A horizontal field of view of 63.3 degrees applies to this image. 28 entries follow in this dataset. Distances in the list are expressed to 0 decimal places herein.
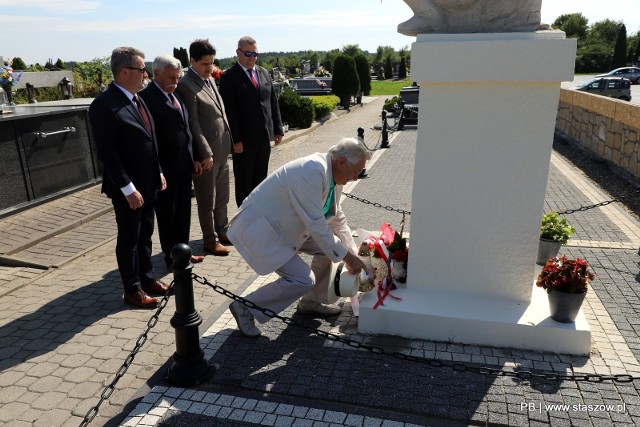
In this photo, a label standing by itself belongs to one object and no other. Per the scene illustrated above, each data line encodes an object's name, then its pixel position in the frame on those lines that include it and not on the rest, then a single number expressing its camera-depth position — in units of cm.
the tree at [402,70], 5809
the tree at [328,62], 6045
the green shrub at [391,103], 2116
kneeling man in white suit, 367
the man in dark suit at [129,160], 415
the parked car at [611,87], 2462
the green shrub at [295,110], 1722
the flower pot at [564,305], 372
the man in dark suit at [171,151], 496
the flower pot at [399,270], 434
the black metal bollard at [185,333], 328
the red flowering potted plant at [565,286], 371
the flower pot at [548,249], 512
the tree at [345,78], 2430
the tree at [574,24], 7156
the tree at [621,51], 5088
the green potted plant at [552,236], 513
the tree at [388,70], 5969
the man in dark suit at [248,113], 619
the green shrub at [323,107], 2017
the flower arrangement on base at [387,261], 427
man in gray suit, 550
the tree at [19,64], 3141
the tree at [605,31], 6806
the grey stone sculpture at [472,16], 369
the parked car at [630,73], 3847
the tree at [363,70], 2875
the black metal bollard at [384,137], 1409
